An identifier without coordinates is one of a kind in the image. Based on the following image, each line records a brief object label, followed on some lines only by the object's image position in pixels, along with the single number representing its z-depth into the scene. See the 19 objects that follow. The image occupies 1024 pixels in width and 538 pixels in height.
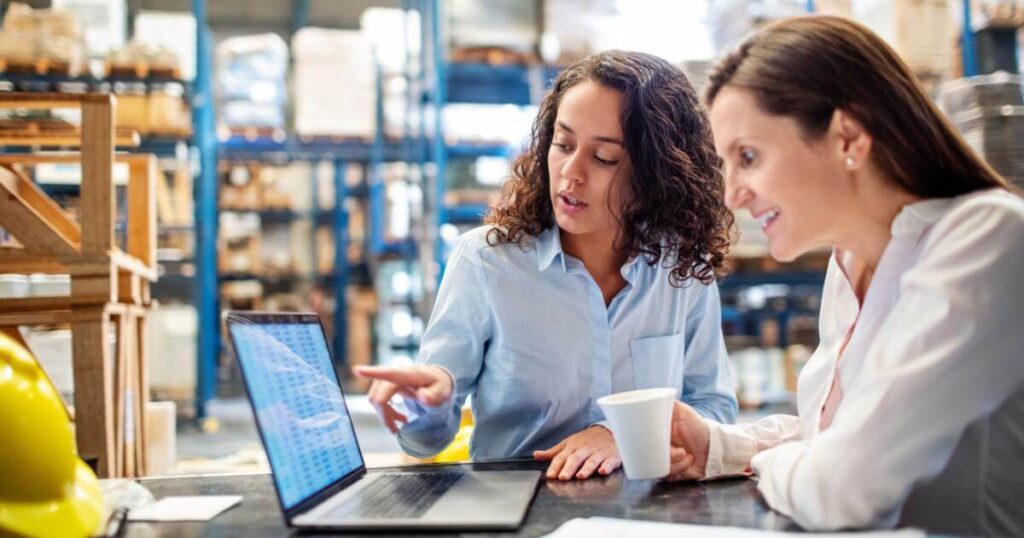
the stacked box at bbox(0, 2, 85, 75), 5.81
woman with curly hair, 1.75
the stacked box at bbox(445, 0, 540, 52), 5.78
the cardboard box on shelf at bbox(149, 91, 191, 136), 6.51
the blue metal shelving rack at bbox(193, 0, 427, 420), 6.72
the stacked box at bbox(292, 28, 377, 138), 7.11
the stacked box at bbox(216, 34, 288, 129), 7.34
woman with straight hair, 0.99
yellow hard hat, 0.98
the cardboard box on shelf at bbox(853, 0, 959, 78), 5.60
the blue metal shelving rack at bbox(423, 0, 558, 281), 5.82
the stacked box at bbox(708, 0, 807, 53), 5.22
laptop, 1.07
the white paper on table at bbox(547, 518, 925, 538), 0.97
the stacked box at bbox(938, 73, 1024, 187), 3.91
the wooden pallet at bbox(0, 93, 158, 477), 2.31
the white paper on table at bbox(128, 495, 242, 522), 1.20
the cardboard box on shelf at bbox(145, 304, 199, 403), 6.66
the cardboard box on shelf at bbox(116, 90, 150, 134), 6.47
